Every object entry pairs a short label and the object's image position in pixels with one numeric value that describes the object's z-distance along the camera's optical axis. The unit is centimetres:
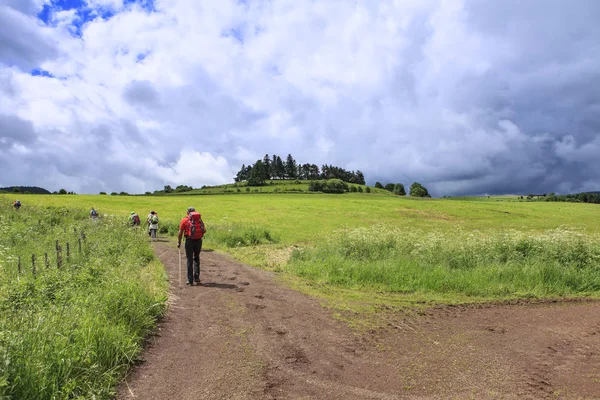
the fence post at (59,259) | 1056
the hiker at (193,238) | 1226
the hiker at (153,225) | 2642
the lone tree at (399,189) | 14450
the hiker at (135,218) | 2735
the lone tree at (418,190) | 13850
